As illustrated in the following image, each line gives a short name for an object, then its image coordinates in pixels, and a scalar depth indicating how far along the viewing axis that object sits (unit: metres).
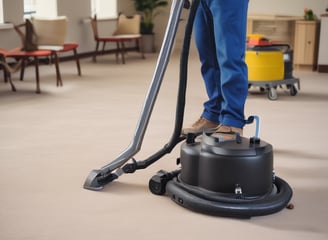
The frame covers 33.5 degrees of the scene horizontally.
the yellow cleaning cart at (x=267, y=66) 4.89
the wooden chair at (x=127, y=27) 8.06
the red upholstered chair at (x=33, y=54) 5.15
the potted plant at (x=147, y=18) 8.95
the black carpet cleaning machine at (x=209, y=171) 2.07
